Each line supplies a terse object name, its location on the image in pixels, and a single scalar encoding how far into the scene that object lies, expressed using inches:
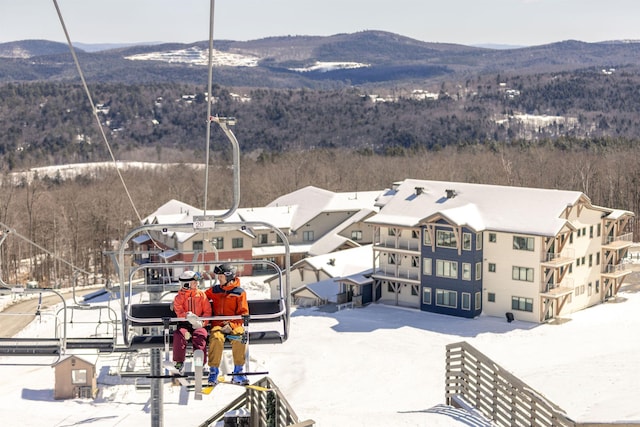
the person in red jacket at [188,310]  530.9
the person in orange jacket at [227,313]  536.8
